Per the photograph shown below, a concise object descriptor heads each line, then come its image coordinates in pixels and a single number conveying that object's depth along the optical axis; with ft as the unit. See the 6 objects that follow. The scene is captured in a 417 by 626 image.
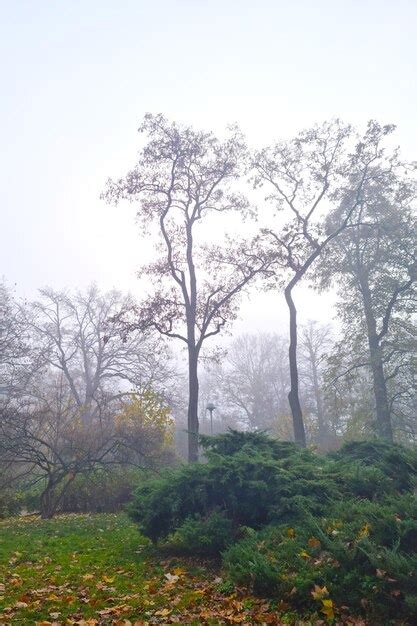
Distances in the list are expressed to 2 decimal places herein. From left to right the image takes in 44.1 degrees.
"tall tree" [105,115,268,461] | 63.05
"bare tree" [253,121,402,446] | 64.59
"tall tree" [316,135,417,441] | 65.98
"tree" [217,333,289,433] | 158.61
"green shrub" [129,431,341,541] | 24.27
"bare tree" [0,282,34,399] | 65.82
